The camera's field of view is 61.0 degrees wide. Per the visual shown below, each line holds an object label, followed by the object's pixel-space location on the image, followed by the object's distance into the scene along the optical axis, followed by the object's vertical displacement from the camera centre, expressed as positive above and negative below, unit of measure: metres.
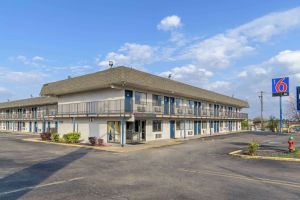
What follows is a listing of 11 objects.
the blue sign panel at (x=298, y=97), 21.45 +1.27
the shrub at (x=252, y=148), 17.96 -2.49
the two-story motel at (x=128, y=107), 26.34 +0.81
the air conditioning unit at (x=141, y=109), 27.75 +0.45
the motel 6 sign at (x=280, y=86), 39.22 +4.10
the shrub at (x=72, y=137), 28.86 -2.71
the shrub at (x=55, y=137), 31.31 -2.90
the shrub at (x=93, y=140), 25.67 -2.72
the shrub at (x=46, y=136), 32.66 -2.89
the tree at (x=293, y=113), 28.99 -0.06
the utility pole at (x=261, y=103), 69.89 +2.67
